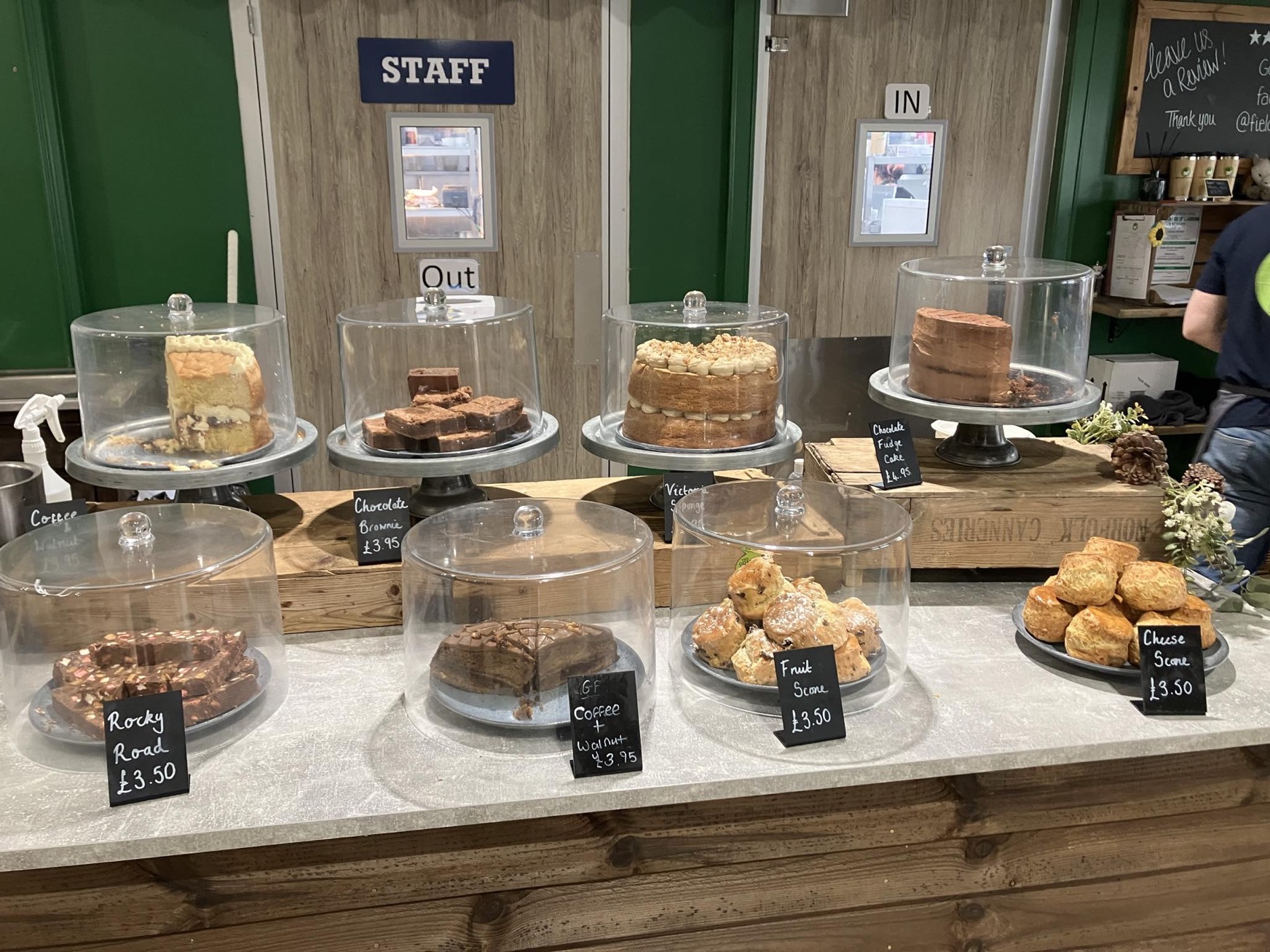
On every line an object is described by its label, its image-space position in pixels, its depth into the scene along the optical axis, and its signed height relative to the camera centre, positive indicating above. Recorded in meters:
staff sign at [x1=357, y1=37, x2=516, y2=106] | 3.34 +0.44
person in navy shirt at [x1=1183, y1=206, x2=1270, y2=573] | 2.37 -0.34
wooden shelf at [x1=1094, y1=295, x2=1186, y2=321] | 3.80 -0.35
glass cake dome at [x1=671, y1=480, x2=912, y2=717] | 1.35 -0.52
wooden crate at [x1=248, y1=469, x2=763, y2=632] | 1.58 -0.56
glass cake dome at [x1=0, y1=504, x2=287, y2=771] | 1.24 -0.53
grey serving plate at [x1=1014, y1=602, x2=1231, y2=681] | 1.42 -0.62
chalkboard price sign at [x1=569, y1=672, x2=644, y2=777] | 1.22 -0.61
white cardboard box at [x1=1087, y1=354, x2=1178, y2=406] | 3.94 -0.61
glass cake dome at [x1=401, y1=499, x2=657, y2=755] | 1.28 -0.52
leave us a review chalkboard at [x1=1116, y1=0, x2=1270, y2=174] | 3.76 +0.48
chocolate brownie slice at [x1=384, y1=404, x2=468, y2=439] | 1.59 -0.33
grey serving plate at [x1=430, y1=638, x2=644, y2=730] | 1.28 -0.62
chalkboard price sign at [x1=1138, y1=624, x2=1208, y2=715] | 1.37 -0.60
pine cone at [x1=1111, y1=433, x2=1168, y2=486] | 1.75 -0.41
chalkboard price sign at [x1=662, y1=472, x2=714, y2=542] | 1.67 -0.45
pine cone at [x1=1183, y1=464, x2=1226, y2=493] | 1.70 -0.43
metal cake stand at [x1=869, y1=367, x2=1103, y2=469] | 1.70 -0.33
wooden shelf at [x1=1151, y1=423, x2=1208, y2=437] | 3.85 -0.79
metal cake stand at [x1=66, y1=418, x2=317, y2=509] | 1.52 -0.40
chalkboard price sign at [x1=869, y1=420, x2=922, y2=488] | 1.71 -0.40
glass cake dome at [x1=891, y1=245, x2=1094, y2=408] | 1.76 -0.21
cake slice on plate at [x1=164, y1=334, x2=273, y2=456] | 1.62 -0.30
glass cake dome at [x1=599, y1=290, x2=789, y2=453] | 1.67 -0.28
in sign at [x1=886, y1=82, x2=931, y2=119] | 3.67 +0.39
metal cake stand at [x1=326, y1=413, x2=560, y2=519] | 1.56 -0.39
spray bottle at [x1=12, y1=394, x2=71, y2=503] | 1.71 -0.39
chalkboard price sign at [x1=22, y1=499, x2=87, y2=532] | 1.54 -0.46
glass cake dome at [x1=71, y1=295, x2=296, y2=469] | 1.62 -0.29
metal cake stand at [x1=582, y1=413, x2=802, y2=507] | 1.62 -0.39
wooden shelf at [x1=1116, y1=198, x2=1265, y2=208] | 3.74 +0.04
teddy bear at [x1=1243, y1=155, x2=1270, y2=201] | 3.84 +0.13
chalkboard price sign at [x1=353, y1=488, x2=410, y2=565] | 1.59 -0.49
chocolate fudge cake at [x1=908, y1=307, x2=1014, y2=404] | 1.75 -0.24
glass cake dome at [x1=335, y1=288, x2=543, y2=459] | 1.67 -0.28
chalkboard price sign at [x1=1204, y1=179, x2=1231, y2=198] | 3.81 +0.09
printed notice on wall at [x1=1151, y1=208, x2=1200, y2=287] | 3.84 -0.13
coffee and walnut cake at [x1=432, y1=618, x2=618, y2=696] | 1.28 -0.55
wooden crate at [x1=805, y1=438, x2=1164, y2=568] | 1.71 -0.50
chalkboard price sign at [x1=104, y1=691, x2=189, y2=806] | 1.16 -0.61
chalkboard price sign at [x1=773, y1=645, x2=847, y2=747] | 1.29 -0.60
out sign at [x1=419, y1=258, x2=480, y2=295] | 3.58 -0.23
